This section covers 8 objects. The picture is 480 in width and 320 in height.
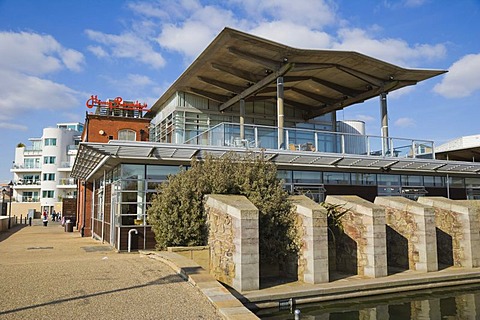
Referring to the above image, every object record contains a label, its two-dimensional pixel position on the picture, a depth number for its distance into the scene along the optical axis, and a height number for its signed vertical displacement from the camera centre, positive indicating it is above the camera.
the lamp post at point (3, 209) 52.69 -1.13
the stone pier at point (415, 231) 12.43 -1.07
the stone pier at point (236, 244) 9.35 -1.08
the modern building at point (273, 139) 15.43 +2.54
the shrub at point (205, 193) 11.24 +0.07
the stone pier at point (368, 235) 11.34 -1.08
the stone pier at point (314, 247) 10.33 -1.25
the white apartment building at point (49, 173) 67.50 +4.55
